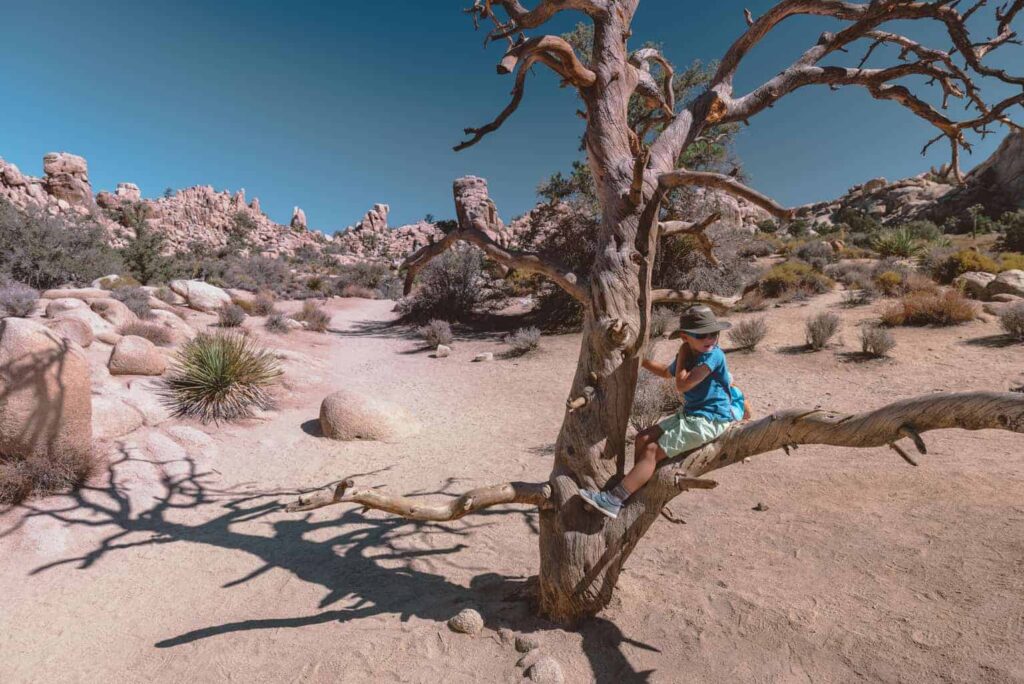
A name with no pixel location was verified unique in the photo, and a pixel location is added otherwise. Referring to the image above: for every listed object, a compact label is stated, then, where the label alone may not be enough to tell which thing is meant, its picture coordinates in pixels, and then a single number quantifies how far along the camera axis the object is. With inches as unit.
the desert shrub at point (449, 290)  650.2
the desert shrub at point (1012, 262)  448.2
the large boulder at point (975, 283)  396.9
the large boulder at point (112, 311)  361.4
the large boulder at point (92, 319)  310.3
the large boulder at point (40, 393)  175.6
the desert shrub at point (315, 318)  557.9
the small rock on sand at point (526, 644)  107.0
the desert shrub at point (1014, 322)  282.4
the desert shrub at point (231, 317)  488.1
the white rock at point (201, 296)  537.7
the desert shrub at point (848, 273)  503.6
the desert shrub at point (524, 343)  430.6
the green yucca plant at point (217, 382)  259.4
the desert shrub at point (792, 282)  498.0
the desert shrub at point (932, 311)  331.9
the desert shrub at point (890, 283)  436.8
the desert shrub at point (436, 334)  504.7
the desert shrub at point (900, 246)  625.9
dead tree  97.0
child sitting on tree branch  100.7
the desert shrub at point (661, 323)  425.1
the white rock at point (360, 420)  257.6
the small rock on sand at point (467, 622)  114.3
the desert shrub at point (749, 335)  355.3
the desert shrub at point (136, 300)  406.0
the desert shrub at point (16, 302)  345.4
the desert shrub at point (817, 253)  645.9
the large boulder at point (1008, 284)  374.9
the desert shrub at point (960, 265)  441.7
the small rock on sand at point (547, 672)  97.3
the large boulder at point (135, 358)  273.0
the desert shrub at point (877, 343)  296.0
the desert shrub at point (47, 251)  496.1
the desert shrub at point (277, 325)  505.0
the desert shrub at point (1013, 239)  604.6
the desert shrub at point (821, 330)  332.2
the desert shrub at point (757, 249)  704.2
